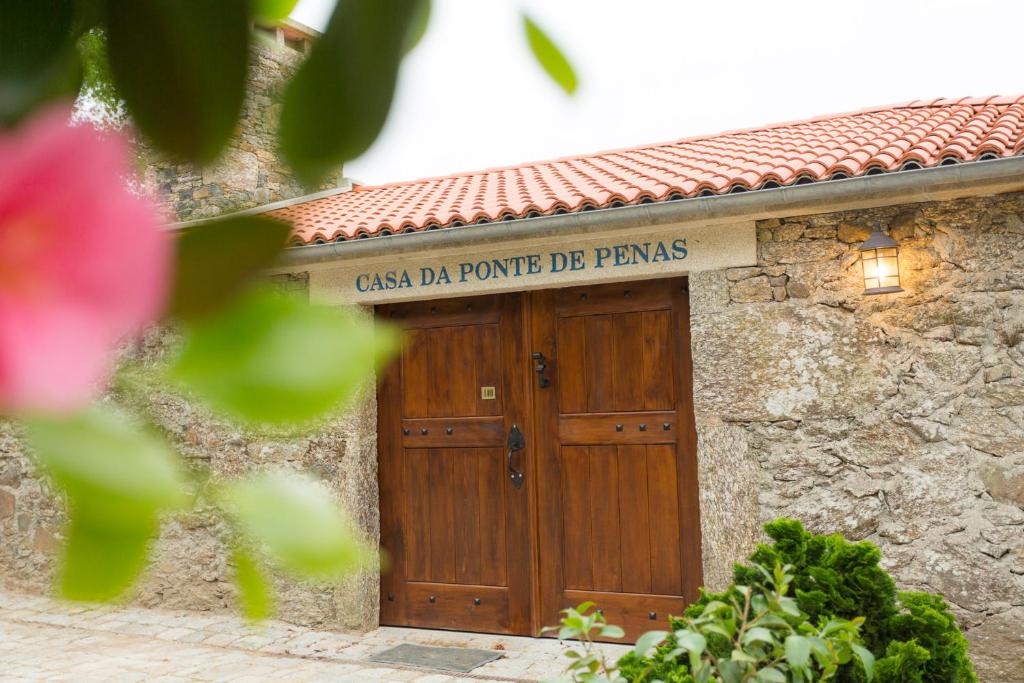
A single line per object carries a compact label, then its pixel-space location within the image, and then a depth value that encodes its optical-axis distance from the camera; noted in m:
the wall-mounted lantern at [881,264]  4.88
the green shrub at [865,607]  2.96
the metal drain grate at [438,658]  5.52
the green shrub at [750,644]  2.43
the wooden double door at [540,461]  5.75
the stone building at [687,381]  4.82
